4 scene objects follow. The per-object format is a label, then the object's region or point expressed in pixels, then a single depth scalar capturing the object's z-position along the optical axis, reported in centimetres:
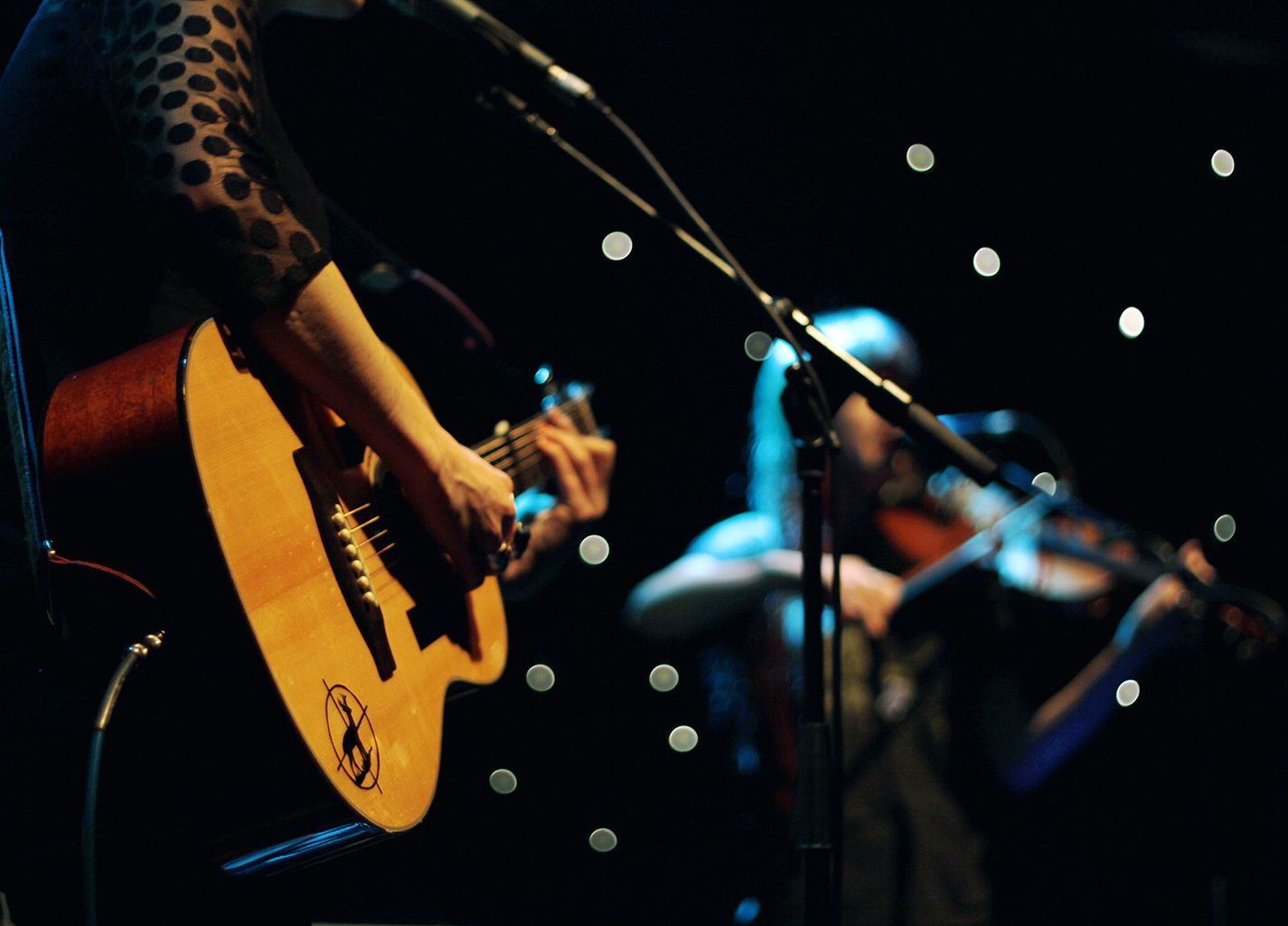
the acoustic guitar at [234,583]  214
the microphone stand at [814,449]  233
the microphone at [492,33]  242
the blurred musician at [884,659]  284
